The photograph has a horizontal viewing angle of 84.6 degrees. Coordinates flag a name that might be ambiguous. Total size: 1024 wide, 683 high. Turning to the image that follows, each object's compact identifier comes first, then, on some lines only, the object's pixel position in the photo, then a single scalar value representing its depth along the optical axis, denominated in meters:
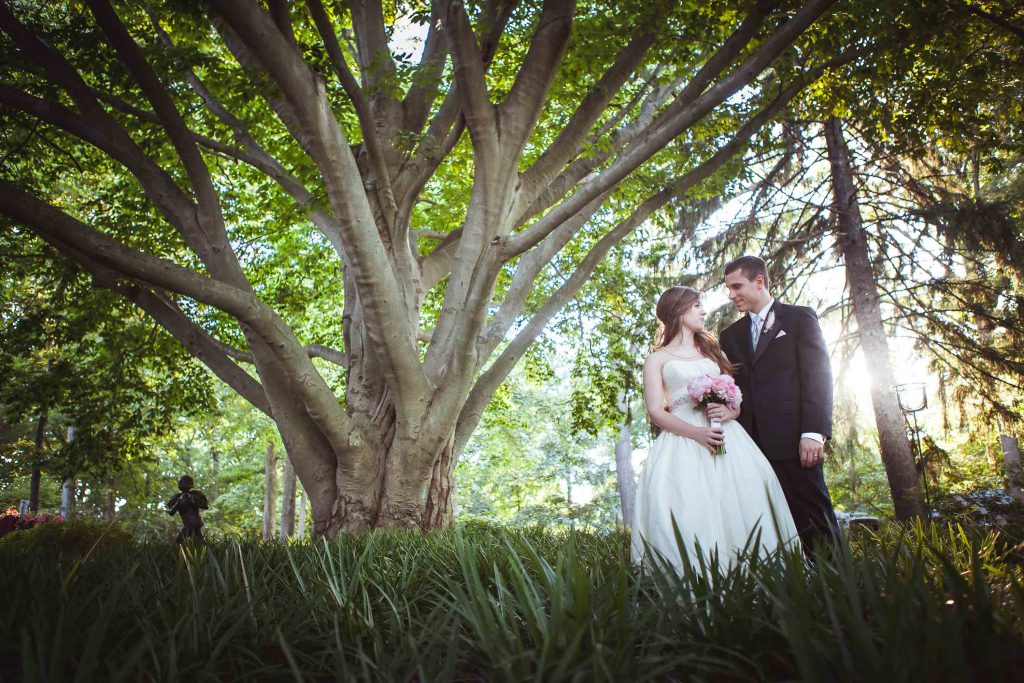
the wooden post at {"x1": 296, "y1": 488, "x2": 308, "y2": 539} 27.01
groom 3.27
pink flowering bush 10.30
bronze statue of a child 8.12
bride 2.88
